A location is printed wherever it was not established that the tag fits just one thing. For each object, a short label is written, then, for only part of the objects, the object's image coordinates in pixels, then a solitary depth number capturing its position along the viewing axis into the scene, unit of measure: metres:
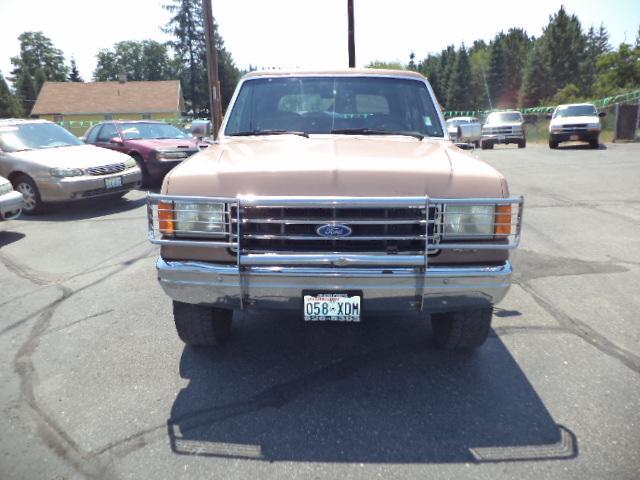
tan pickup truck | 2.60
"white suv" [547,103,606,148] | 18.97
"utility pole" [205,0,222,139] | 15.62
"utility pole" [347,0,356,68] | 22.28
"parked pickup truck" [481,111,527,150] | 22.77
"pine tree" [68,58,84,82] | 91.81
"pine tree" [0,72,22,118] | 58.39
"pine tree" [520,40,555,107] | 72.62
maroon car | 11.23
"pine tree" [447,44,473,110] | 84.94
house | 52.66
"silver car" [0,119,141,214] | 8.49
